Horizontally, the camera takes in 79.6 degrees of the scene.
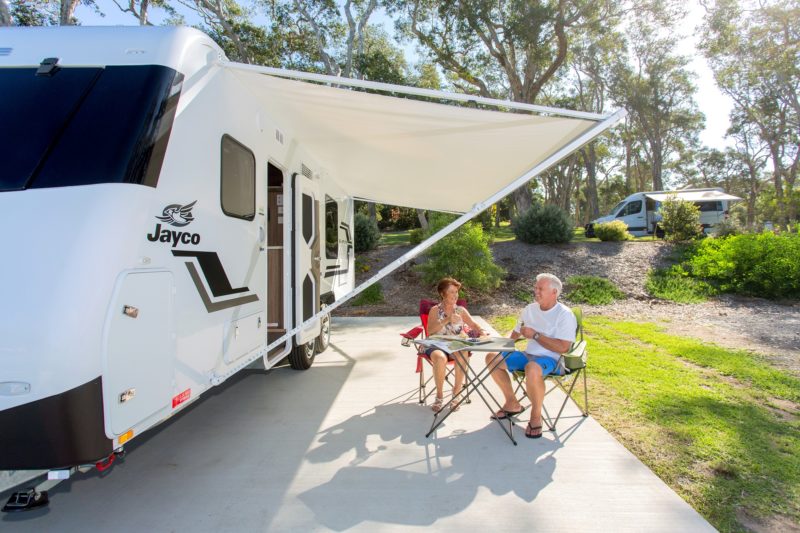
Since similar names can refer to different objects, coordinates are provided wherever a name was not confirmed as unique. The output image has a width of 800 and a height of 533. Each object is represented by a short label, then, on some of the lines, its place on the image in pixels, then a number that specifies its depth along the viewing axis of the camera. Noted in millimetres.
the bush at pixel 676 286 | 9555
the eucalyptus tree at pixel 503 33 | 13305
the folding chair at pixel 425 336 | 4001
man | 3457
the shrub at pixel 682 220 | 12586
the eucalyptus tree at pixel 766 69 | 15523
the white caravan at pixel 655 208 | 17922
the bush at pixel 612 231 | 13242
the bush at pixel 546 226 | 12625
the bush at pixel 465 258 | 9438
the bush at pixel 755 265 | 8883
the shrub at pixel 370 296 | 10056
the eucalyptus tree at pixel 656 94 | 23266
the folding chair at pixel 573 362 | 3508
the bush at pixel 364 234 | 12664
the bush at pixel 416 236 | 12706
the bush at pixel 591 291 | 9750
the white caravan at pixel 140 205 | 1817
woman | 3912
